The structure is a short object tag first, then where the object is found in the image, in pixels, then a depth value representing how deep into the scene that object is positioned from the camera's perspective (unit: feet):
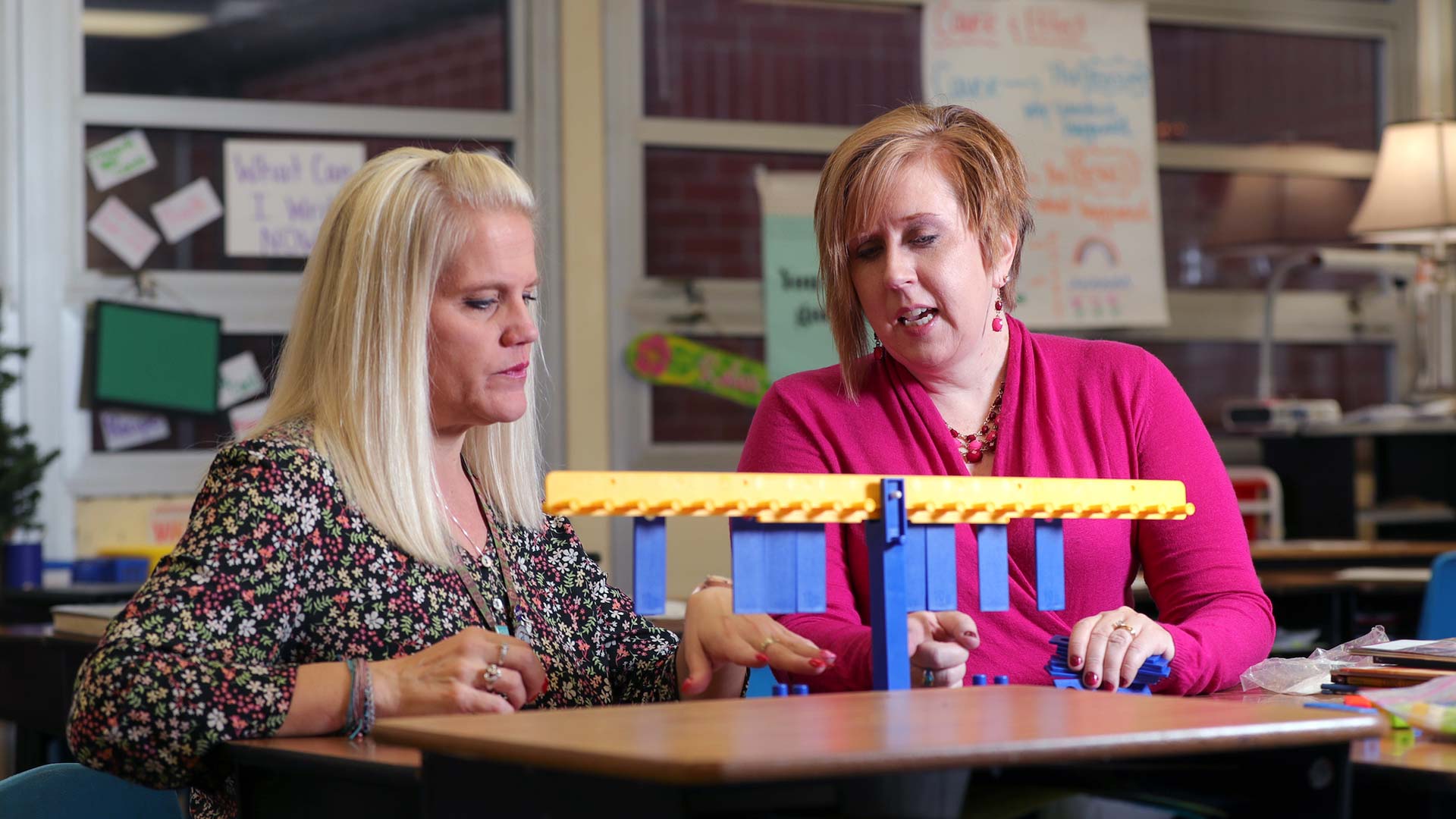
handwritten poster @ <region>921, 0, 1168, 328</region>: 15.17
